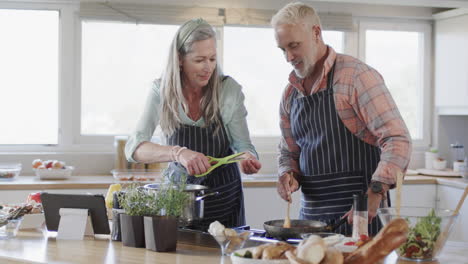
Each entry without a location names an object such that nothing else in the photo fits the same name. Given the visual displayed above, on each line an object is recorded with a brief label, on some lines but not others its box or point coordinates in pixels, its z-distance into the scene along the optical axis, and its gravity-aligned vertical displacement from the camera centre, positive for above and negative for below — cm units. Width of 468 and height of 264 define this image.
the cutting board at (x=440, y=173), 478 -39
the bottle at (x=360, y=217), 216 -32
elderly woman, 275 -1
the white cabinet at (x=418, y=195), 462 -53
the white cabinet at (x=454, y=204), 444 -58
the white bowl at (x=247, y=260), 174 -38
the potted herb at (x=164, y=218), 213 -33
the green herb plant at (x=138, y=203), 220 -29
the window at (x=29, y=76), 472 +27
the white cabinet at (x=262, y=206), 436 -58
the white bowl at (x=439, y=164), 505 -34
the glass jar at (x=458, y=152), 515 -25
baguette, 164 -30
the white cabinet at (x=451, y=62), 482 +42
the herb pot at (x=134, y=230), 220 -38
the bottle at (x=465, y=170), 463 -35
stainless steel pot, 228 -31
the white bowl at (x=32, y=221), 257 -41
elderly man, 252 -4
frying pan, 213 -36
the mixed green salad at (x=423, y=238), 195 -35
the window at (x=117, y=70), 473 +32
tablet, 238 -32
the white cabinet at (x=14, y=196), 403 -49
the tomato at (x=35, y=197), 272 -34
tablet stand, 237 -39
